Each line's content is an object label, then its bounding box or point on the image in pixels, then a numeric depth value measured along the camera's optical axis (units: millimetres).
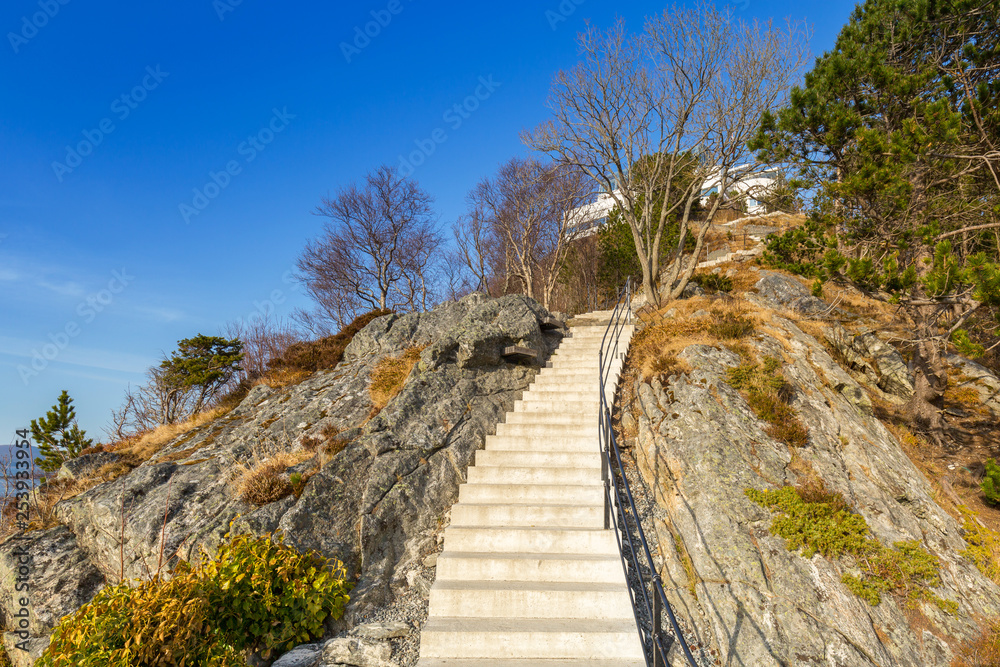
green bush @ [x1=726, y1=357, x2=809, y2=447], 7688
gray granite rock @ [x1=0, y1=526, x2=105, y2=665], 6984
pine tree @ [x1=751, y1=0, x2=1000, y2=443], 8141
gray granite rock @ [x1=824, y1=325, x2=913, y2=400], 11602
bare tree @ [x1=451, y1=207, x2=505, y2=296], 28391
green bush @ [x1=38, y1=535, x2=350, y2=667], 4379
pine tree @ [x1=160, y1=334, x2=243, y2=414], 18375
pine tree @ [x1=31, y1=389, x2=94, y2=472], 16172
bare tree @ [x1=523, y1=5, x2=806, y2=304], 14359
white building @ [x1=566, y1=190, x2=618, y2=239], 25919
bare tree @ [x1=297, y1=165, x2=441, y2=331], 28484
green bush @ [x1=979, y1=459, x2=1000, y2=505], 7512
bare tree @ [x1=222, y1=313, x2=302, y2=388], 25859
